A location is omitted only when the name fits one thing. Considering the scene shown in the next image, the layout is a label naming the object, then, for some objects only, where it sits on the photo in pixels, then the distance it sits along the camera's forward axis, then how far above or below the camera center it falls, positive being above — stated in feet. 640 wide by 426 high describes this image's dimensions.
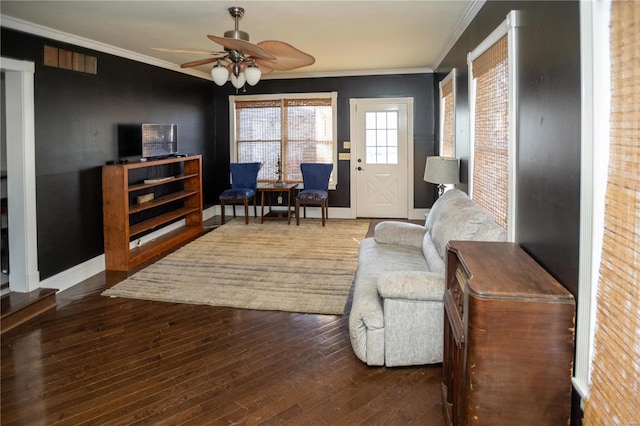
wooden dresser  5.43 -2.04
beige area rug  12.91 -2.86
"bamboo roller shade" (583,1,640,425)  4.51 -0.72
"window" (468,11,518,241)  8.90 +1.43
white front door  25.04 +1.62
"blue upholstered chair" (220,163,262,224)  25.07 +0.53
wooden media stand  16.17 -0.92
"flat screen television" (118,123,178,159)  17.71 +1.95
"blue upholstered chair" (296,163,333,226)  24.34 +0.52
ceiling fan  10.82 +3.31
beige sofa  8.73 -2.46
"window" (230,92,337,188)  25.62 +3.16
